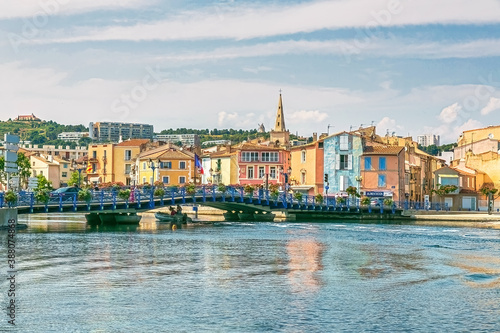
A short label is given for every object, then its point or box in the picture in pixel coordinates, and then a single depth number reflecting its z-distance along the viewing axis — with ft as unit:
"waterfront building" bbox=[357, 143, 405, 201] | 361.10
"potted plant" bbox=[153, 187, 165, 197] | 249.34
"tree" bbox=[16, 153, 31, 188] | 499.10
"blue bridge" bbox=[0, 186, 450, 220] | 215.31
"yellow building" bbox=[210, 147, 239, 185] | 441.68
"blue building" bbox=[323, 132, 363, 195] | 370.73
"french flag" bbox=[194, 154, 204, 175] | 357.61
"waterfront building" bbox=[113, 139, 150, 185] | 506.48
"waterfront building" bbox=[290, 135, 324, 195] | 376.89
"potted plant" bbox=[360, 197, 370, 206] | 318.24
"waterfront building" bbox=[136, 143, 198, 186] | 442.50
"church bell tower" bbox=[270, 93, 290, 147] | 584.77
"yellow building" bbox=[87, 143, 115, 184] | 507.30
